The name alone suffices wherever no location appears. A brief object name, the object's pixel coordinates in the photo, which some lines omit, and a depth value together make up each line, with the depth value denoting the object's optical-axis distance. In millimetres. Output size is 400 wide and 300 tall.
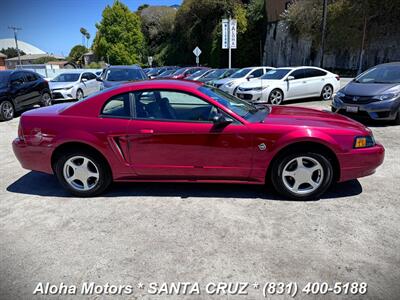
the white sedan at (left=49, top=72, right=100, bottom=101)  13758
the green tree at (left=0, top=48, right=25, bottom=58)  137875
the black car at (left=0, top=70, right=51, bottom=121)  10023
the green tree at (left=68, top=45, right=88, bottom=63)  100312
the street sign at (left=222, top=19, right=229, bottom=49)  21728
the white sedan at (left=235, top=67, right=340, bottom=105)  11047
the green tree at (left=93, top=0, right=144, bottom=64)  52281
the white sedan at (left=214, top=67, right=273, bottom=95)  12848
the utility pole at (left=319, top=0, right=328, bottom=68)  22773
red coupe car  3660
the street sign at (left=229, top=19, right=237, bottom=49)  21592
